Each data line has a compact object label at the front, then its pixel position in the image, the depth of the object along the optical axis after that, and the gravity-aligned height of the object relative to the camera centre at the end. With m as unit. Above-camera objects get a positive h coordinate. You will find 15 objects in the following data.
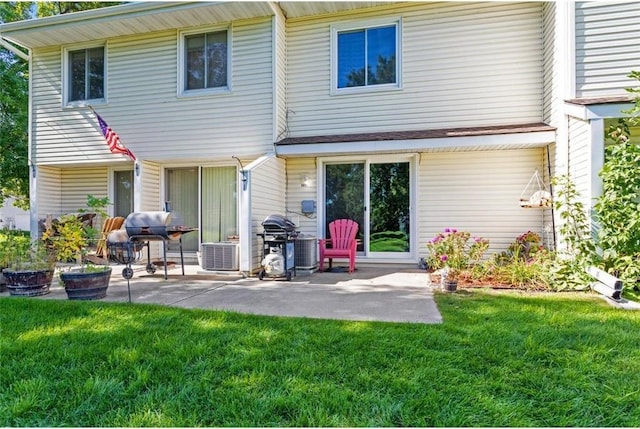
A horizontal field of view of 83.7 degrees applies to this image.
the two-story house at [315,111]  6.73 +2.17
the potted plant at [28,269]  4.54 -0.69
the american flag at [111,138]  7.33 +1.59
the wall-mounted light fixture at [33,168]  8.45 +1.13
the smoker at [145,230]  5.68 -0.23
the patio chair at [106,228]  7.45 -0.27
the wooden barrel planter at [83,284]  4.30 -0.83
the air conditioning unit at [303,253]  6.61 -0.70
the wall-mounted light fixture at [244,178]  6.17 +0.64
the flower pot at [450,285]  4.77 -0.94
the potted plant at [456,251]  5.93 -0.60
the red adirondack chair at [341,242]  6.70 -0.52
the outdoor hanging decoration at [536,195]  6.07 +0.36
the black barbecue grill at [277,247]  5.92 -0.54
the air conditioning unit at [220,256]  6.39 -0.74
